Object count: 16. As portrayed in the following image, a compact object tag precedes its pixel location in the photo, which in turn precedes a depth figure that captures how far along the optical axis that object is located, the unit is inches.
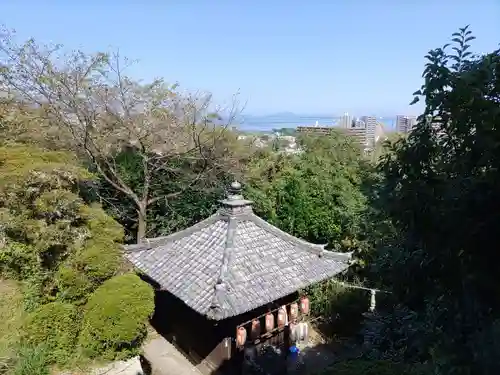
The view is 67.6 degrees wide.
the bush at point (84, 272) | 319.6
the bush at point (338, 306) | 454.0
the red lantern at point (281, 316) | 339.9
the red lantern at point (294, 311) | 350.6
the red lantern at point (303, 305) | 359.3
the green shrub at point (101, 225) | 353.0
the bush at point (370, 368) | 179.5
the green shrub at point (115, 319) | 297.7
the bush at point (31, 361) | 261.6
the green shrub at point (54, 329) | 279.9
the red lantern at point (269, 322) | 330.3
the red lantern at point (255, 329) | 321.5
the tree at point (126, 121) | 469.4
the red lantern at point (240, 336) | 307.1
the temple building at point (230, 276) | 301.9
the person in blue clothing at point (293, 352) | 370.6
